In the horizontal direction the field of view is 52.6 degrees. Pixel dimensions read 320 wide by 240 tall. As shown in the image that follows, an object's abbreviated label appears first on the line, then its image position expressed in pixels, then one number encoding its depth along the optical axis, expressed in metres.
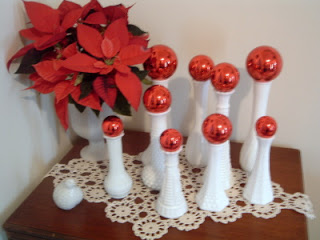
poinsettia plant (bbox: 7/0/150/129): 0.56
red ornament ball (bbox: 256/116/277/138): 0.55
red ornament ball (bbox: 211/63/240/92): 0.57
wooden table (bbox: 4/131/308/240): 0.56
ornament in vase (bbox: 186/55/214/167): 0.63
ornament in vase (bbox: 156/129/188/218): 0.55
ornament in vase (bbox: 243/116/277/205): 0.56
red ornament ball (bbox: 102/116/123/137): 0.57
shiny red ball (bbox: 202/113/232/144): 0.52
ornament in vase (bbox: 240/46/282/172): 0.58
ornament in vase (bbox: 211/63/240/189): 0.57
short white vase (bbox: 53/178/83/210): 0.61
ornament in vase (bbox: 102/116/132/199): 0.61
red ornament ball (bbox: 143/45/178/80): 0.60
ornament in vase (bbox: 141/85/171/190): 0.56
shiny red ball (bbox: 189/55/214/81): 0.62
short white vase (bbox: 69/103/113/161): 0.71
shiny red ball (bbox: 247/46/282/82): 0.58
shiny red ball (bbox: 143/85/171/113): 0.56
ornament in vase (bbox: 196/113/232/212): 0.52
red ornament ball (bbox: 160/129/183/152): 0.53
